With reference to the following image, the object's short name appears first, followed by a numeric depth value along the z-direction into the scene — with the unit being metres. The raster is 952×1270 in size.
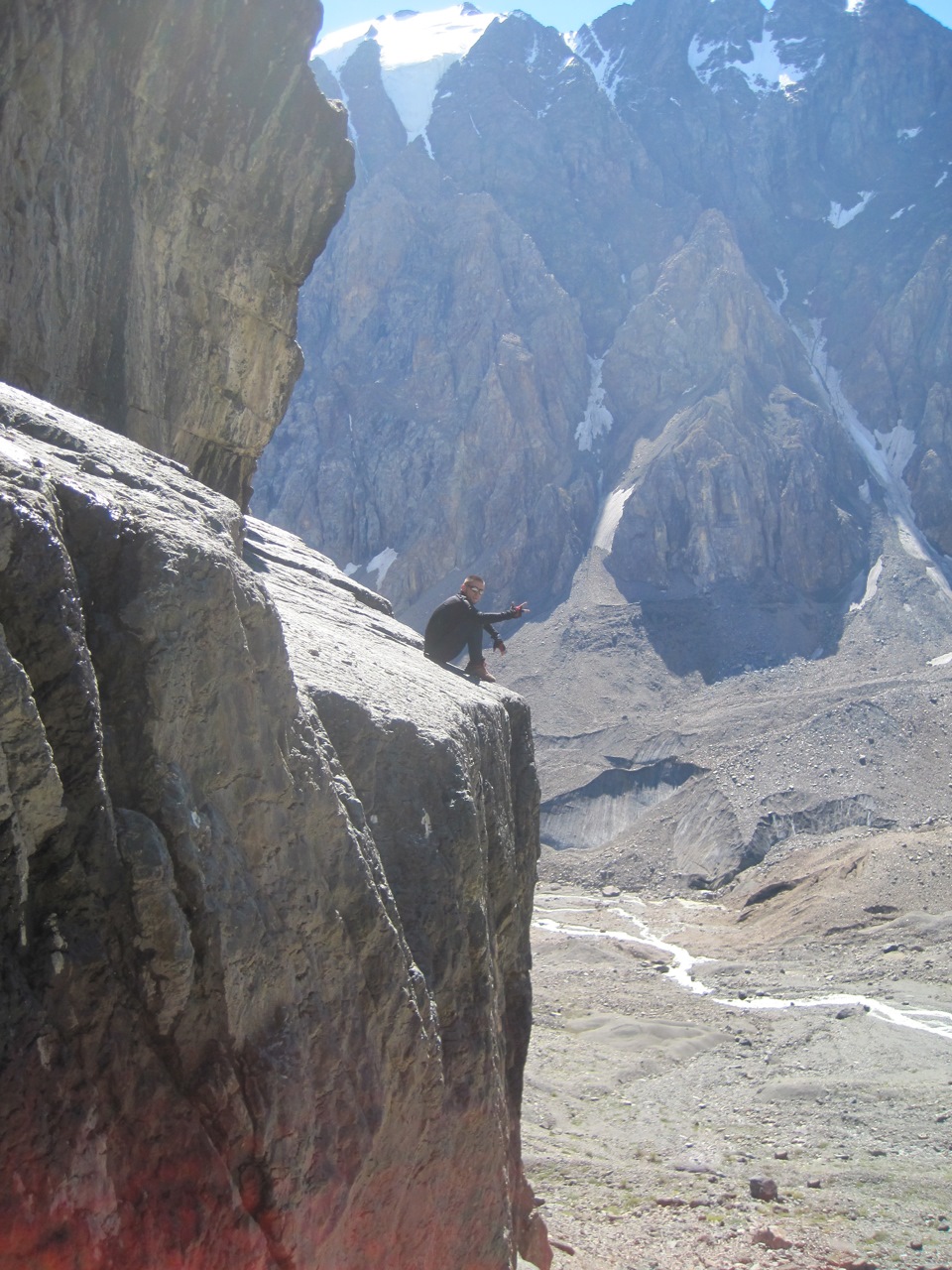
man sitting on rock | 10.94
